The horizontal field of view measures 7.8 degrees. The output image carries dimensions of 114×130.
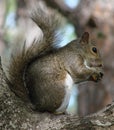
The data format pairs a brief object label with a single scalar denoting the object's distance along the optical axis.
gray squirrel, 5.09
